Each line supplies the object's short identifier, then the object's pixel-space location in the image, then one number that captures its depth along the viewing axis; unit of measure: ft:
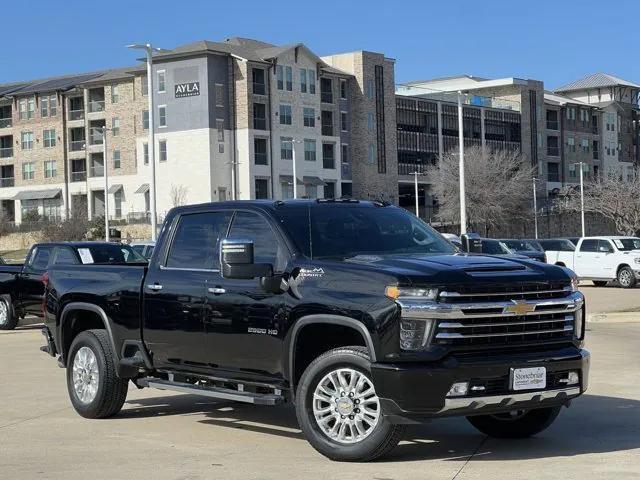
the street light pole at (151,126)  139.13
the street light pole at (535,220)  321.32
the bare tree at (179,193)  291.17
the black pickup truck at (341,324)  26.61
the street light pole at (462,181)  155.02
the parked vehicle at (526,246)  126.62
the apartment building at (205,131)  293.43
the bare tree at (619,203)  293.23
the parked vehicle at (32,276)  78.02
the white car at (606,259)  125.39
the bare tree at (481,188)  324.60
